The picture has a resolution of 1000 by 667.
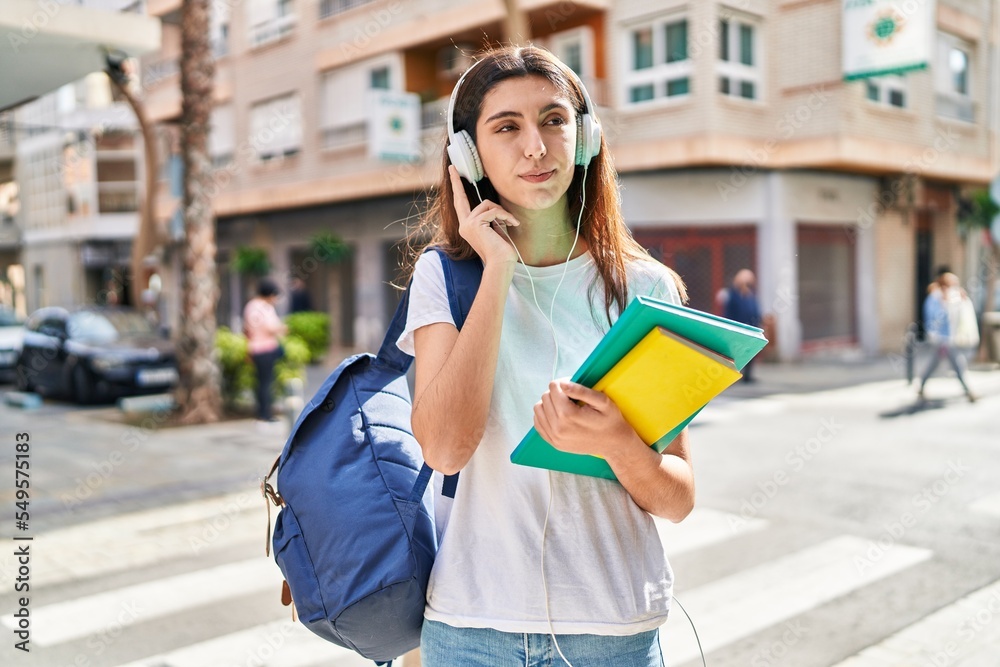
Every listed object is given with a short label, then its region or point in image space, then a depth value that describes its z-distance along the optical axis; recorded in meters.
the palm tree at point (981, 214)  17.64
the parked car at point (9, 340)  18.14
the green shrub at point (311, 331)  16.62
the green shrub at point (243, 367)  11.61
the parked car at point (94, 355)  13.83
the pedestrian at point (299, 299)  17.95
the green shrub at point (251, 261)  23.19
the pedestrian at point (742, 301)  14.23
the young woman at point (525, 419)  1.49
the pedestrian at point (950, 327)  11.87
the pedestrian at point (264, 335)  10.84
